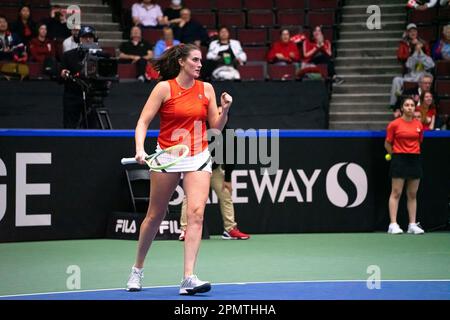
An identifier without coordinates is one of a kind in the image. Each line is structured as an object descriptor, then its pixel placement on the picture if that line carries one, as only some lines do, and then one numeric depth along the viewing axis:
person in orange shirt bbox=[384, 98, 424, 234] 13.77
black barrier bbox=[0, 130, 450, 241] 12.57
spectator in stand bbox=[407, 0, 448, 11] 19.12
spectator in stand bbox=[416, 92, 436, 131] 15.49
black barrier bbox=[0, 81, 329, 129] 15.61
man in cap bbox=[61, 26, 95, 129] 13.80
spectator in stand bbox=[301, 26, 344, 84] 18.60
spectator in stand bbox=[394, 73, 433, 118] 15.82
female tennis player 7.98
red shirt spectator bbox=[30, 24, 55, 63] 17.22
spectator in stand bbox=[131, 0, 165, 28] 18.89
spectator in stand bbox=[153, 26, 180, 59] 17.53
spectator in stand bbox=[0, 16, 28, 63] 16.50
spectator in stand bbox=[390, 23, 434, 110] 17.72
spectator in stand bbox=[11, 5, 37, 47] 17.50
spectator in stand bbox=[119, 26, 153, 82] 17.58
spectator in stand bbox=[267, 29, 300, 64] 18.55
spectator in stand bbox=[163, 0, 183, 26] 19.28
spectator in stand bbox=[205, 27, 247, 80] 17.11
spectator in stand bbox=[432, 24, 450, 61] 18.41
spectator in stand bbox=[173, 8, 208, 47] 18.31
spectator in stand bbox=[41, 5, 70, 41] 17.77
